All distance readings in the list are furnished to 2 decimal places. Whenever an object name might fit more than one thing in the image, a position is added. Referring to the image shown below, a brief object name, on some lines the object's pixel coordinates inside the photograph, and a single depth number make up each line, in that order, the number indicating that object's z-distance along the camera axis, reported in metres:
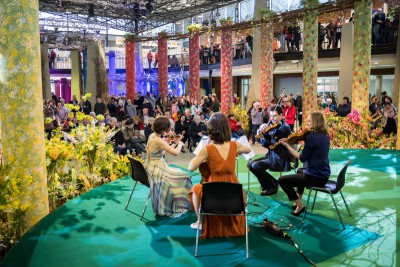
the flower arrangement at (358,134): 9.16
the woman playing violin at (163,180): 4.85
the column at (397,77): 14.00
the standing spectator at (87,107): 15.40
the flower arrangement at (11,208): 3.92
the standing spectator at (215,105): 14.82
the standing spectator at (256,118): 11.56
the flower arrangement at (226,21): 13.66
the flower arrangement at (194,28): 14.88
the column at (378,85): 16.89
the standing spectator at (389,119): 9.91
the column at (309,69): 10.70
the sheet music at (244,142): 4.86
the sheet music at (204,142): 4.81
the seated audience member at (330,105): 12.24
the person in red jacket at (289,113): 9.19
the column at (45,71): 20.56
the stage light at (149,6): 16.39
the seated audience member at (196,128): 10.41
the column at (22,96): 4.14
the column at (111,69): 27.69
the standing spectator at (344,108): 11.03
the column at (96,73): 19.17
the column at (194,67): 16.14
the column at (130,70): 19.55
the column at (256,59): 15.37
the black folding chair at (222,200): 3.70
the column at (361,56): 9.52
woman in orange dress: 4.07
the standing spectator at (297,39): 17.77
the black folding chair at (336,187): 4.32
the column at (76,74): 26.75
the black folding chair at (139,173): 4.82
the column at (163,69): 18.75
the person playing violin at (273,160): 5.44
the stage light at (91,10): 18.88
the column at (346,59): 15.09
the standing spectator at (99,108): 14.82
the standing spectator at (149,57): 27.33
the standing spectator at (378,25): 14.49
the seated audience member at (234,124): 9.69
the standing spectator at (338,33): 16.31
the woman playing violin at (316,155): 4.50
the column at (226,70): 13.92
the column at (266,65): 13.43
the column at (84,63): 25.77
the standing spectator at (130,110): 14.28
